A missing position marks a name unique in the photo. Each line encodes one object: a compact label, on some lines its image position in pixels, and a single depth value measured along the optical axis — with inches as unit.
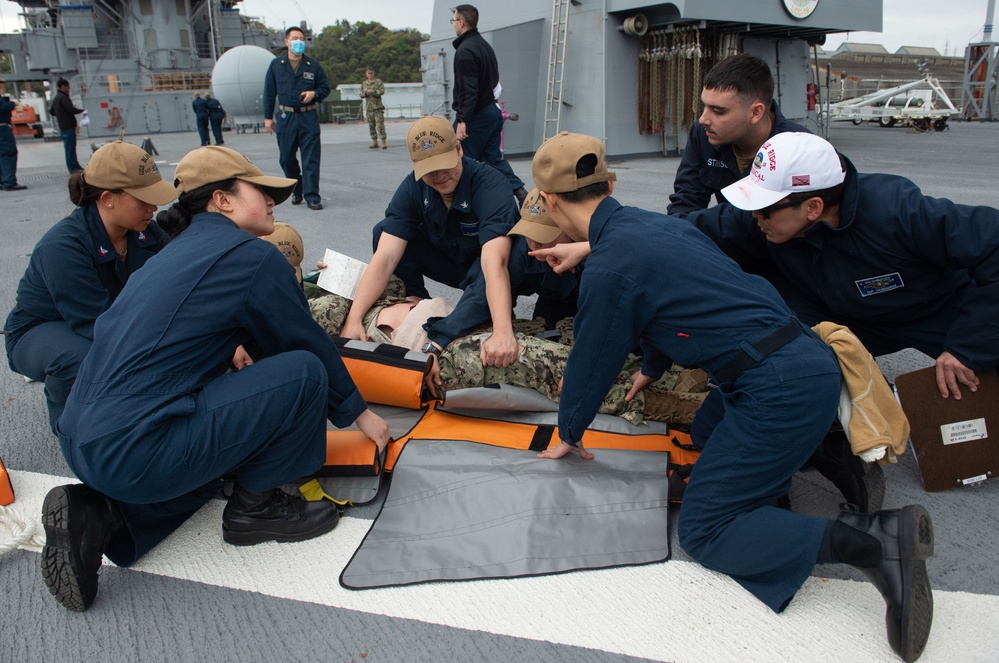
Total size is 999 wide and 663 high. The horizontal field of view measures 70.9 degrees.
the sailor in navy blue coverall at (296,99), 296.4
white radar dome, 1015.0
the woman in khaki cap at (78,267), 108.1
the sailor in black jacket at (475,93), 269.0
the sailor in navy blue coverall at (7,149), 430.9
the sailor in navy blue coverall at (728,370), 72.9
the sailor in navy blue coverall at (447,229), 125.6
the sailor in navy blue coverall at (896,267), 88.8
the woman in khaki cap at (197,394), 75.8
